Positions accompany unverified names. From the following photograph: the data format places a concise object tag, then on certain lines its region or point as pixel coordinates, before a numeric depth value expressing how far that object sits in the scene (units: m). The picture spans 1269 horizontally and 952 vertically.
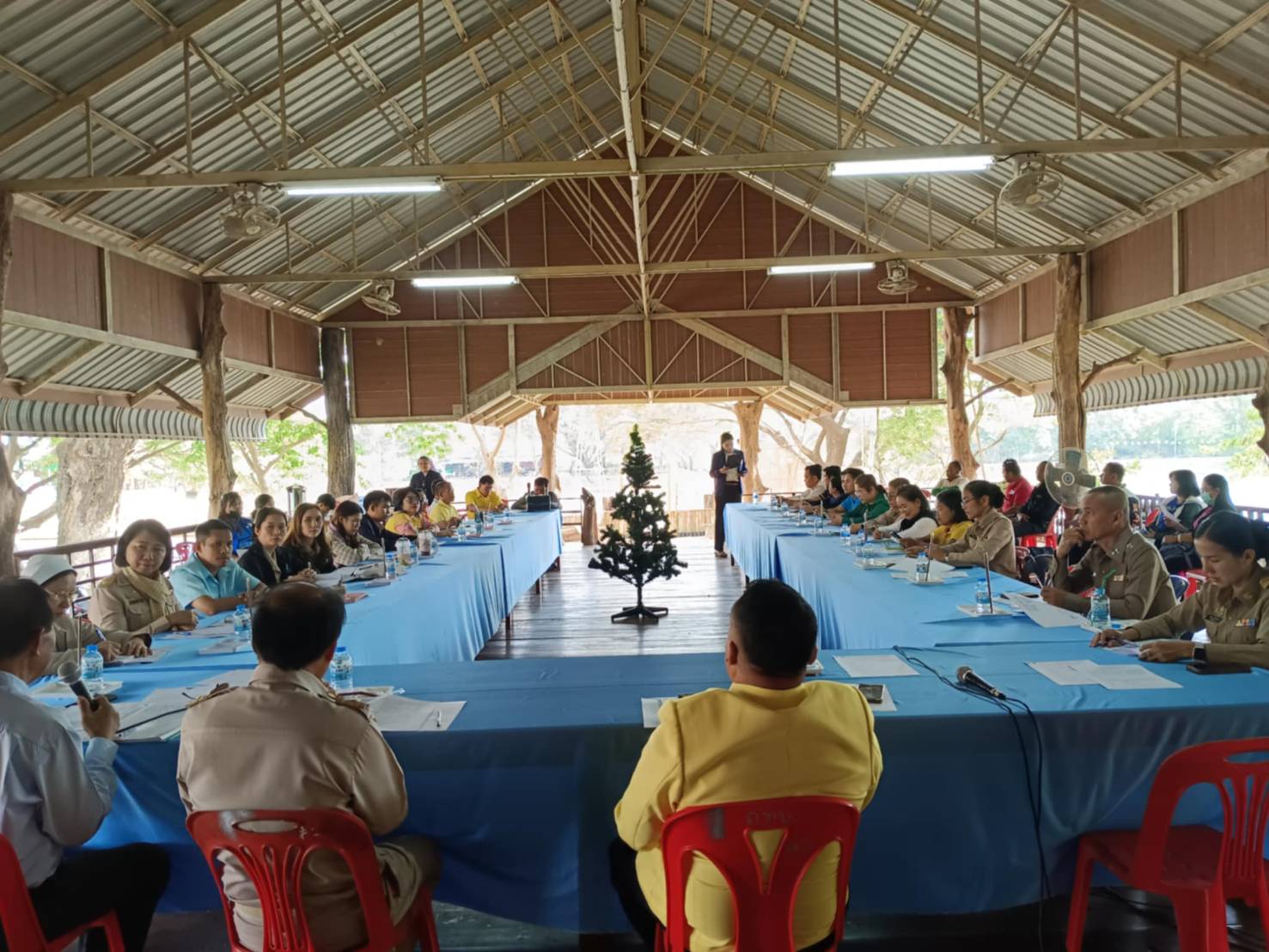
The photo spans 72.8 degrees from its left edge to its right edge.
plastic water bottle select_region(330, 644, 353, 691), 2.69
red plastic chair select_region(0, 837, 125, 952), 1.78
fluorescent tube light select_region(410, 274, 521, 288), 9.80
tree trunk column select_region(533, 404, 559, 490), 16.66
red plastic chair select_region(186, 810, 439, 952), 1.67
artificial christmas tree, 7.20
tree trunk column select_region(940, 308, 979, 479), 13.05
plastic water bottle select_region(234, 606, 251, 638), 3.39
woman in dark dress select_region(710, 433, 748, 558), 11.61
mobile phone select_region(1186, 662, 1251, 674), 2.52
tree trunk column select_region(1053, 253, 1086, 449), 10.01
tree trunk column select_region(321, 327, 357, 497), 13.48
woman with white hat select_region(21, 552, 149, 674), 2.99
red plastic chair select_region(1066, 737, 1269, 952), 1.88
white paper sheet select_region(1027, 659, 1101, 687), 2.53
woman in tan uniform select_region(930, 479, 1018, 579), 4.98
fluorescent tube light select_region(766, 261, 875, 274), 10.02
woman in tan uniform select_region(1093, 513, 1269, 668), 2.57
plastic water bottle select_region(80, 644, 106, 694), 2.68
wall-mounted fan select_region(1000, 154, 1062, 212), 6.24
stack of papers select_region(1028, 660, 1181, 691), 2.46
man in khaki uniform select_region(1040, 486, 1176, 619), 3.51
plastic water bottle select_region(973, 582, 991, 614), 3.57
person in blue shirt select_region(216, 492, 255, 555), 7.19
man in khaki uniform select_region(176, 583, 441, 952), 1.72
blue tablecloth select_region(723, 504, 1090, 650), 3.29
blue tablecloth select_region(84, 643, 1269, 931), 2.23
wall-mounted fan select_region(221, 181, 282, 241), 6.18
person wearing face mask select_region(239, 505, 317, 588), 4.78
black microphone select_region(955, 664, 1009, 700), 2.39
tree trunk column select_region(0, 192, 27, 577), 6.20
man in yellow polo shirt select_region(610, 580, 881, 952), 1.60
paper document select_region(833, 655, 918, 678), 2.68
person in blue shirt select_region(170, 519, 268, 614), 4.03
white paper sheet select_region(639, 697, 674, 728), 2.24
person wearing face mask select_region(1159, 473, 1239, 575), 6.96
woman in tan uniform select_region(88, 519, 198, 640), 3.59
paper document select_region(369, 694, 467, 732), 2.28
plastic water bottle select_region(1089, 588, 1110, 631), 3.15
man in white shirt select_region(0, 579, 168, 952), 1.87
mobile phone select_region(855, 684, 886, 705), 2.36
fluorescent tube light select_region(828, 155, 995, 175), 6.23
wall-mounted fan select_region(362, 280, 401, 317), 10.04
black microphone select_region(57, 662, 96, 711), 2.24
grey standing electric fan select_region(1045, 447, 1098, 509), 6.80
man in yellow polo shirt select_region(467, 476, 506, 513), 10.38
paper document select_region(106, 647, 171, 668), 3.08
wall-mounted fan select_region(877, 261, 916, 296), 9.62
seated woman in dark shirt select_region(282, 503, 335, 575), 5.19
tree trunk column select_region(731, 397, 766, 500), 16.42
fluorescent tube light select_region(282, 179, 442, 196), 6.43
